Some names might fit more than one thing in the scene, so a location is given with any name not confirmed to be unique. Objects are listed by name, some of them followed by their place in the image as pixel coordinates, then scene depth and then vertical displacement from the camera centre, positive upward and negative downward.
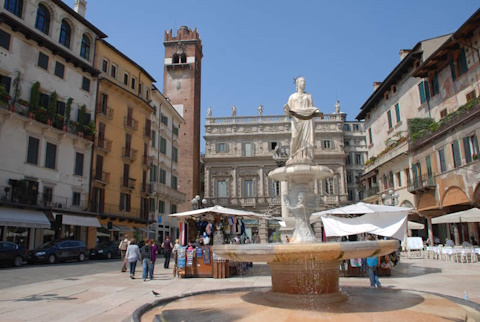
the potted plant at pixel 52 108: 26.42 +9.07
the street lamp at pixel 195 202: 22.37 +1.93
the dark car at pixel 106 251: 25.91 -1.07
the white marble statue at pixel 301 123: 10.69 +3.18
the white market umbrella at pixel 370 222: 15.48 +0.46
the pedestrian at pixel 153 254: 14.12 -0.75
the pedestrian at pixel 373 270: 10.33 -1.06
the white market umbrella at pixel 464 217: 18.59 +0.73
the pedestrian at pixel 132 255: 14.12 -0.78
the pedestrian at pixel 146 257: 13.73 -0.83
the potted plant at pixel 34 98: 24.88 +9.18
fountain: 6.14 -1.30
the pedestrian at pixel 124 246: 19.53 -0.57
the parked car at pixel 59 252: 20.76 -0.92
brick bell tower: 52.00 +20.46
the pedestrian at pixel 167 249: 18.48 -0.71
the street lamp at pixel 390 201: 31.12 +2.65
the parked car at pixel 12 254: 18.23 -0.87
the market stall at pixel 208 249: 15.19 -0.62
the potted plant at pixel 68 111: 28.40 +9.36
